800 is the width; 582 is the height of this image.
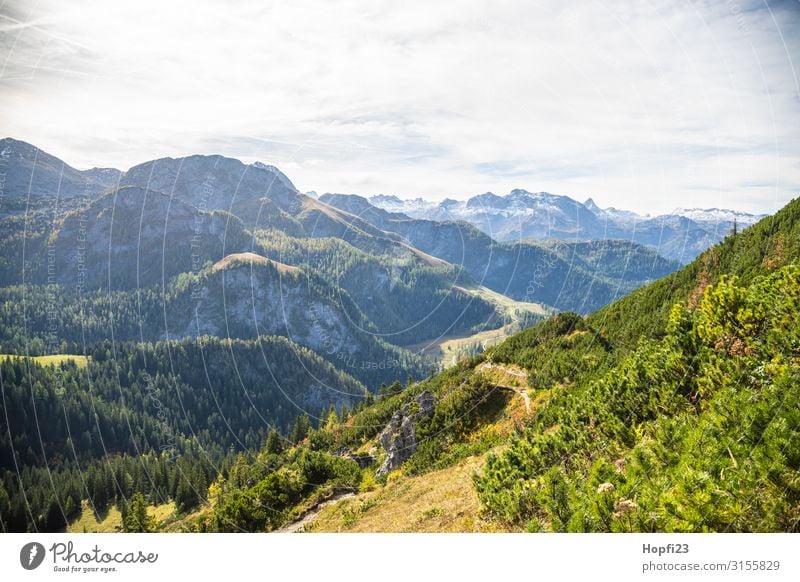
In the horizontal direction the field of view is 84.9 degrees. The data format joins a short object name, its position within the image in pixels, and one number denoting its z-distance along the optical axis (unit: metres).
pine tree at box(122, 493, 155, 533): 52.00
